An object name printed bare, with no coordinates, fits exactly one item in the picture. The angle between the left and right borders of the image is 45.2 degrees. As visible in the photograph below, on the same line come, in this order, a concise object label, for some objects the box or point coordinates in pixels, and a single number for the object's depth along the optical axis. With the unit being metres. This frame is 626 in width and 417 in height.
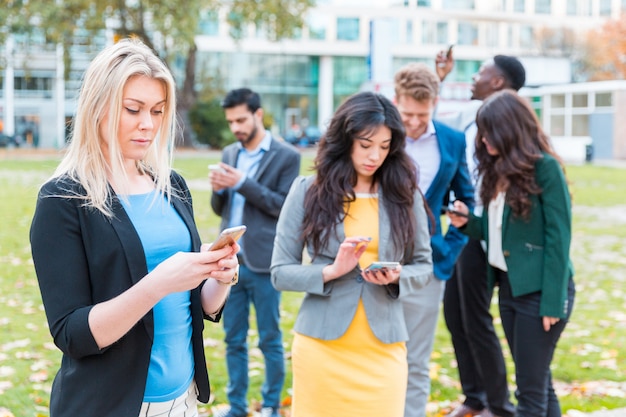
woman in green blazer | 3.86
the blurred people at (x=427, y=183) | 4.36
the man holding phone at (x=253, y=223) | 5.07
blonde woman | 2.16
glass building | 60.34
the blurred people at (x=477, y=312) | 4.96
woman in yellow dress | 3.38
